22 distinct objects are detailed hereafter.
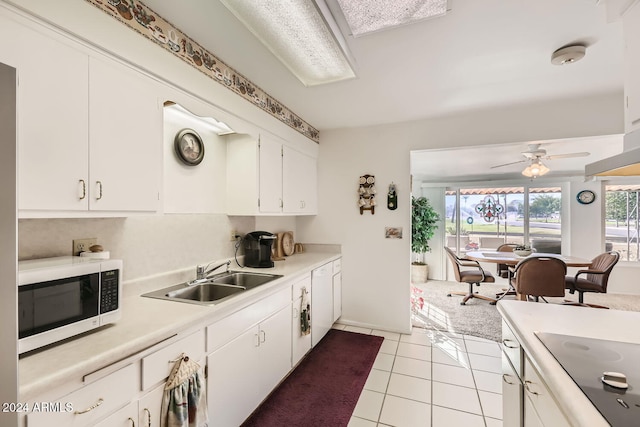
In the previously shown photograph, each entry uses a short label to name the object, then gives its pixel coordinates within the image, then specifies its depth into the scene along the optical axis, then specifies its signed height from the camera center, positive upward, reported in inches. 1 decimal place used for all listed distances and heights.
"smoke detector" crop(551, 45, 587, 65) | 69.0 +39.7
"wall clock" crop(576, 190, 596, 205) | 209.8 +12.7
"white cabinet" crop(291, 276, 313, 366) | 92.1 -37.1
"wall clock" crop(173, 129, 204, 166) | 79.7 +19.5
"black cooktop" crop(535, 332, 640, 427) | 29.4 -20.2
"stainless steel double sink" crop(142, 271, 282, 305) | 70.3 -20.4
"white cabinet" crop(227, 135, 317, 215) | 94.9 +13.2
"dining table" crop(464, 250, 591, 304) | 151.0 -25.9
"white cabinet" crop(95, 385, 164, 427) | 40.8 -30.6
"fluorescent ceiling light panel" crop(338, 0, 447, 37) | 53.5 +39.8
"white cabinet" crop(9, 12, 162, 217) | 39.8 +14.0
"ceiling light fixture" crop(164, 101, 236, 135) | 72.9 +27.3
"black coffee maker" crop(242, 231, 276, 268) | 99.9 -12.6
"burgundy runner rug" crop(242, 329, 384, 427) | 74.9 -53.8
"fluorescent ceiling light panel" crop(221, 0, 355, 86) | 53.4 +39.0
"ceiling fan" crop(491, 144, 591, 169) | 133.0 +28.5
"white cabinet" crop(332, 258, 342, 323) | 128.6 -35.1
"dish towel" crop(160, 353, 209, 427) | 48.0 -32.4
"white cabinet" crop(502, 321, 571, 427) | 36.9 -27.9
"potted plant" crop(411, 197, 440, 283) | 217.0 -11.7
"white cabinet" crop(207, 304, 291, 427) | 60.1 -38.3
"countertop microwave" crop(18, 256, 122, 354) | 37.0 -12.3
